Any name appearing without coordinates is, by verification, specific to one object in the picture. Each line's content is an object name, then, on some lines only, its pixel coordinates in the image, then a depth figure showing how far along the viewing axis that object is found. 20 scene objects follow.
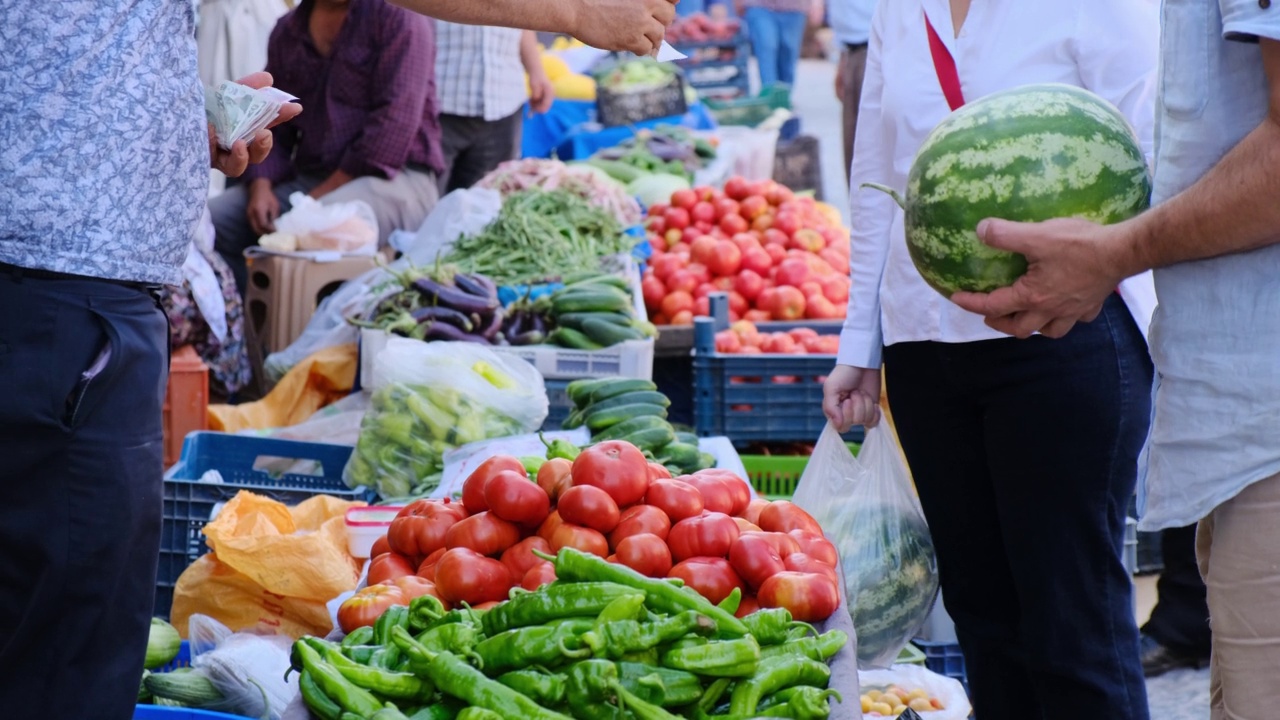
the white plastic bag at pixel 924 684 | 3.22
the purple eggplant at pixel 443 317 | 4.75
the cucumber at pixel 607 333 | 4.59
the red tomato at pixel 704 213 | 6.70
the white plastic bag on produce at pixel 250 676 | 2.81
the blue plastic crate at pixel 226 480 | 3.74
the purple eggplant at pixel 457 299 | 4.83
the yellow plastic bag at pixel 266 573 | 3.27
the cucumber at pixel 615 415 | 3.95
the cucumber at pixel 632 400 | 4.05
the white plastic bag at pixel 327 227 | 6.05
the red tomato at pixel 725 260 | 5.94
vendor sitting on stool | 6.50
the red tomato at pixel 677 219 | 6.70
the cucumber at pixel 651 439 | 3.71
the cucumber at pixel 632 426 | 3.81
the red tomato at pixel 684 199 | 6.86
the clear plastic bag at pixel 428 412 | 4.01
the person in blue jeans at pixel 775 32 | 14.77
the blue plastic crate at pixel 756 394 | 4.68
